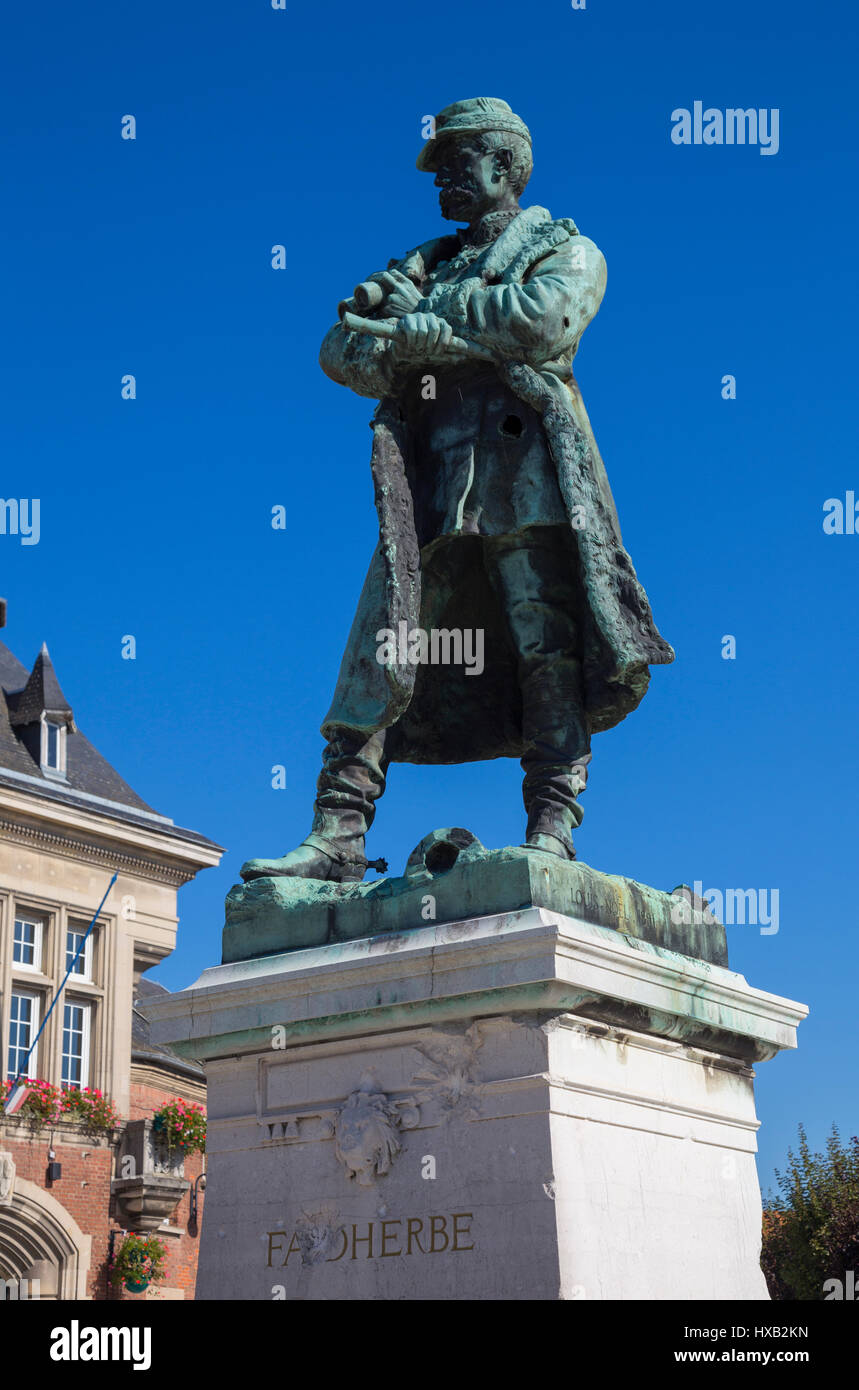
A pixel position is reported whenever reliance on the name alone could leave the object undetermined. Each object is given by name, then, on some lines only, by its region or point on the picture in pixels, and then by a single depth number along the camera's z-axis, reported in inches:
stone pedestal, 192.5
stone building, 1065.5
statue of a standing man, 231.6
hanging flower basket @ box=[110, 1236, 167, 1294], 1082.1
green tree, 1152.8
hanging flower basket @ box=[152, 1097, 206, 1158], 1123.3
